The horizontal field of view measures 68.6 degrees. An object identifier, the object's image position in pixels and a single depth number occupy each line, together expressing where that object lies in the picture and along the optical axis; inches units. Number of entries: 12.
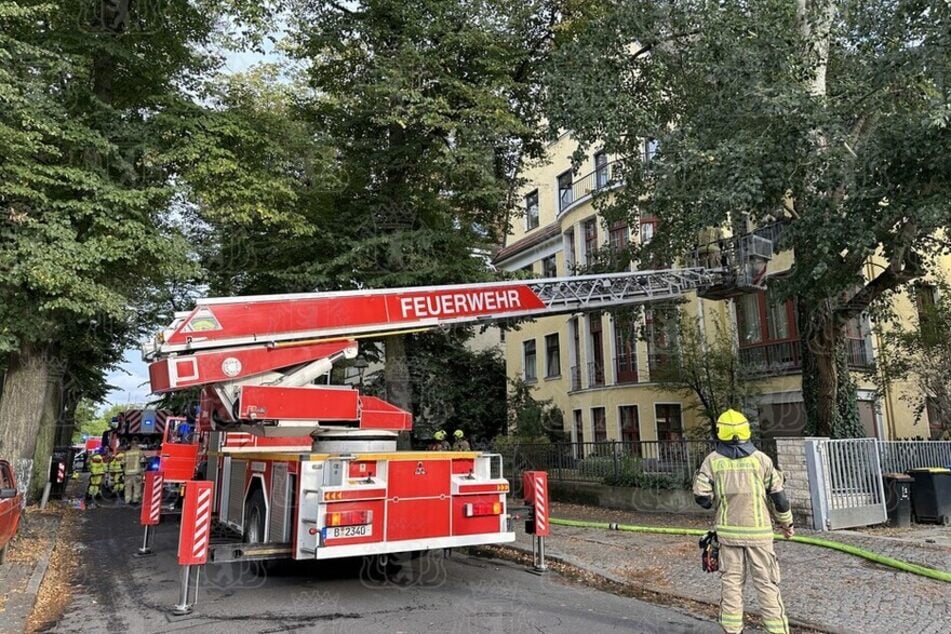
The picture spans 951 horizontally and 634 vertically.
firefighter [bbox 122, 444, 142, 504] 721.0
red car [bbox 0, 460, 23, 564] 333.7
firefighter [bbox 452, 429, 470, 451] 613.2
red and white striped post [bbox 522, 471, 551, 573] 348.5
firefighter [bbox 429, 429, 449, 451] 577.0
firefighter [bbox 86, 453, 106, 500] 754.2
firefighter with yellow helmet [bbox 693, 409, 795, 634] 208.8
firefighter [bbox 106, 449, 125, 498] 816.3
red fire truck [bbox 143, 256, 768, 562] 281.7
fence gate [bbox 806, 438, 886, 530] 423.5
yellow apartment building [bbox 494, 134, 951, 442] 813.2
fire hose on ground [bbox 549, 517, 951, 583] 300.5
